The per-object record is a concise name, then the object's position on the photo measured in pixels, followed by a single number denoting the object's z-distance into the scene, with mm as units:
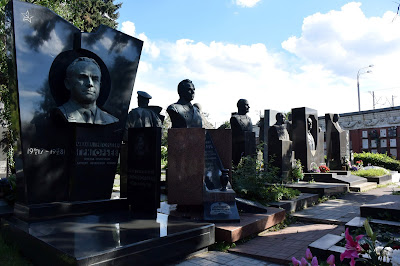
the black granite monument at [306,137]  13828
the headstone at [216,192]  5457
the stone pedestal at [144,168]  5348
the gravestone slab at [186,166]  5914
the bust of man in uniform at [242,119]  11469
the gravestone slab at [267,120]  17203
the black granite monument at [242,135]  11206
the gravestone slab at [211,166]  6480
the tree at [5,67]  11259
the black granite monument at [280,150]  11000
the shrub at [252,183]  7391
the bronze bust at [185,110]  7250
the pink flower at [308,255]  2059
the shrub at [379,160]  19769
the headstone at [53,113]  4910
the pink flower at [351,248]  1983
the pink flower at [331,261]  1945
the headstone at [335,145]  15609
